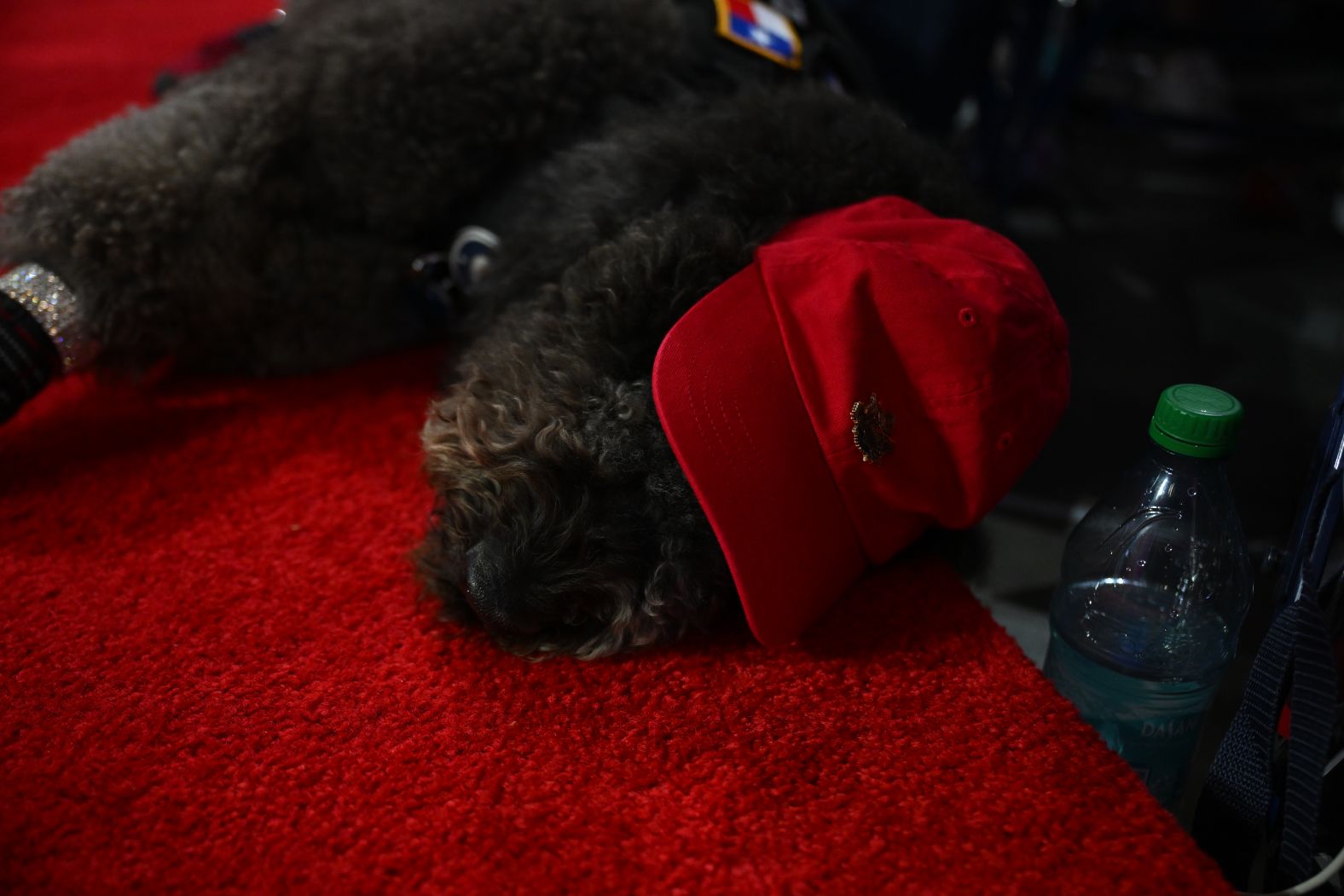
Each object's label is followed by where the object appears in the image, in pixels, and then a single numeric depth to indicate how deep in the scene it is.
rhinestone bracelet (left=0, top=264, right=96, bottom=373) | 1.00
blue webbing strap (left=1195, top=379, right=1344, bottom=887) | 0.68
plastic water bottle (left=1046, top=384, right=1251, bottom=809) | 0.86
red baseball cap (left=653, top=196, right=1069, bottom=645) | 0.76
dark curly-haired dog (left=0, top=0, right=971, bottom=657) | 0.80
